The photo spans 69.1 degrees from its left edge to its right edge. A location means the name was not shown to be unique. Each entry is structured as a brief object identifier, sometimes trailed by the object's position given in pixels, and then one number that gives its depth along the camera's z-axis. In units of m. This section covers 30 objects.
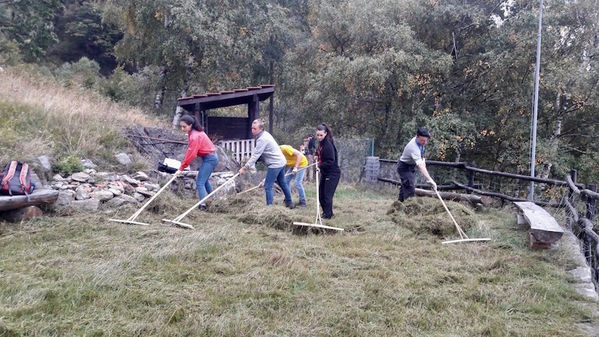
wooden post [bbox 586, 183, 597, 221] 5.18
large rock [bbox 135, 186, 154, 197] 6.65
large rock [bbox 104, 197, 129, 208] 6.11
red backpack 5.12
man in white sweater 6.57
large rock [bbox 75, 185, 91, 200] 5.99
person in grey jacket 6.45
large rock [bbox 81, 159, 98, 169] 6.94
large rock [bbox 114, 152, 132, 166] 7.55
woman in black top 6.40
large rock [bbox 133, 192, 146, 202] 6.52
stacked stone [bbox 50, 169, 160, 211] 5.85
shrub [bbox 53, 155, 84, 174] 6.49
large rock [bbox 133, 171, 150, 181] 7.19
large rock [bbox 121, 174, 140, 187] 6.85
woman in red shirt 6.19
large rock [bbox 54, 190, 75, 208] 5.72
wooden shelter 11.26
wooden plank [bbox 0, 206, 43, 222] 5.16
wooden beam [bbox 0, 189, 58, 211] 4.96
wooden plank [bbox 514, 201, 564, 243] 4.57
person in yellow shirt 7.21
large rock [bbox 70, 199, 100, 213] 5.77
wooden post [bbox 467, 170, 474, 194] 8.90
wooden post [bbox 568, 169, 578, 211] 6.31
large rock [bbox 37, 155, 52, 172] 6.23
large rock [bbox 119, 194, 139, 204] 6.28
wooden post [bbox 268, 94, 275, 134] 13.19
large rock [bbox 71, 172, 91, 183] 6.38
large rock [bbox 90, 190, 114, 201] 6.07
